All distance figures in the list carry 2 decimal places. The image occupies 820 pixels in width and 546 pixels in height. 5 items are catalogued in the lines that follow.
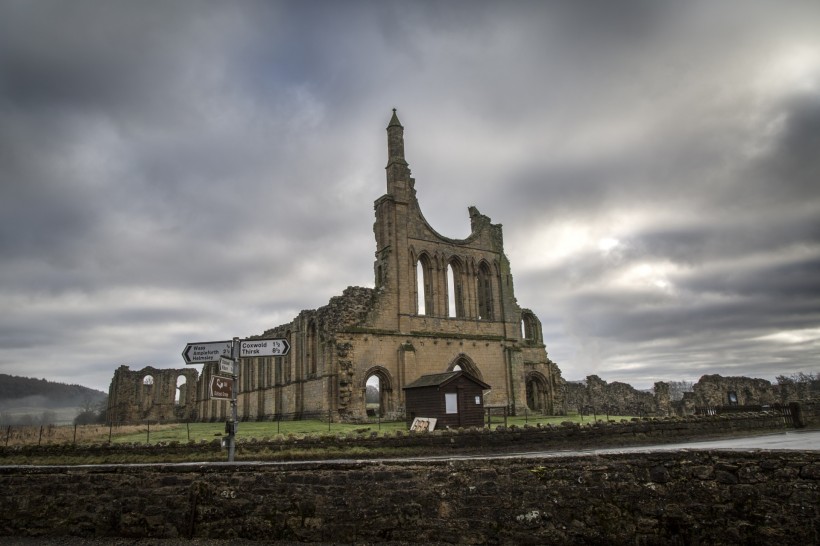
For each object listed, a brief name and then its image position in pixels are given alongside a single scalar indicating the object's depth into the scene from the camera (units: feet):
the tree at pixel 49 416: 344.04
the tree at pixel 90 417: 234.11
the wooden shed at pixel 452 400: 83.56
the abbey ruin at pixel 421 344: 107.76
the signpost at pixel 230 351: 35.09
